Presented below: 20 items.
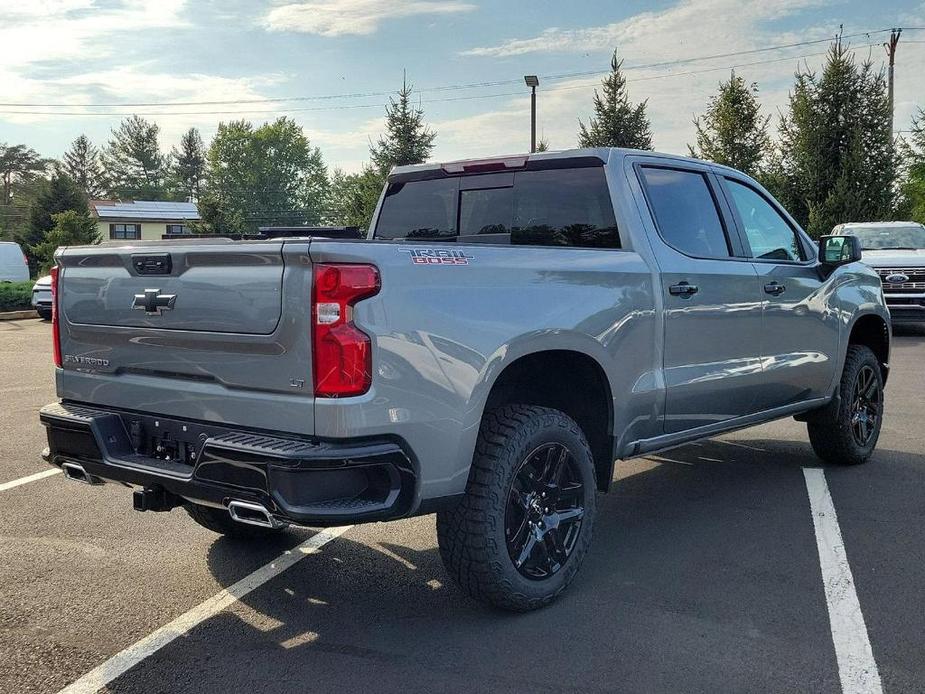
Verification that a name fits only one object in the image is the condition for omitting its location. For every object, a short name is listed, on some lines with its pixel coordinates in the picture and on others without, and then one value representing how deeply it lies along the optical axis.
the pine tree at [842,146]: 24.70
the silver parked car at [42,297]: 19.83
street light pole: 27.70
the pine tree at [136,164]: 102.12
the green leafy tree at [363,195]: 26.70
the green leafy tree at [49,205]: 45.41
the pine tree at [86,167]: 100.19
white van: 24.83
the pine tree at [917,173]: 32.98
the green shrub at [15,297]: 21.33
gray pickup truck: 3.11
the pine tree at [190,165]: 108.31
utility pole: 33.19
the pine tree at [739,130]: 27.67
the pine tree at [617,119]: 28.27
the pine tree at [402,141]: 28.11
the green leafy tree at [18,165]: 88.44
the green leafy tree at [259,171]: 95.62
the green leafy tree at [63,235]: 35.47
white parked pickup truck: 14.87
